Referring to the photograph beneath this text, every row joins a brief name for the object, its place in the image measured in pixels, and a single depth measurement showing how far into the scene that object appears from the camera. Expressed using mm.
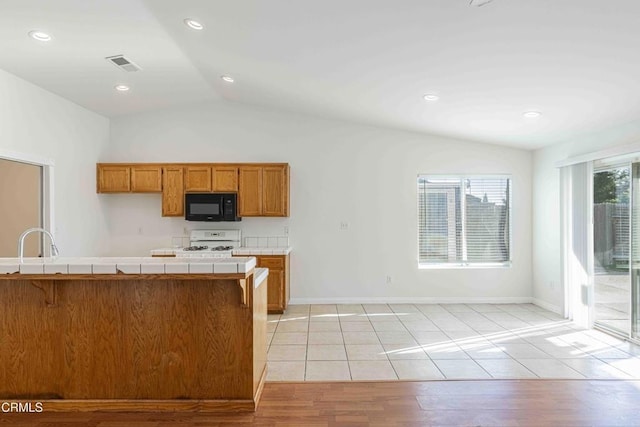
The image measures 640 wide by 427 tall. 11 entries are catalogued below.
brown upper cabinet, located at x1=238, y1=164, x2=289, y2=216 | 5578
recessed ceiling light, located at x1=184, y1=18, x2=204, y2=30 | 3251
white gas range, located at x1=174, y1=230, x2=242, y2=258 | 5773
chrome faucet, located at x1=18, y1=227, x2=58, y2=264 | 2632
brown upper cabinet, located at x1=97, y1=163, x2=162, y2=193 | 5617
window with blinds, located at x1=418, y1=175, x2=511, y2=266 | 6055
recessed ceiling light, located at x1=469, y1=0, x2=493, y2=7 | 2311
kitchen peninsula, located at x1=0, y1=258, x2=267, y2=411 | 2645
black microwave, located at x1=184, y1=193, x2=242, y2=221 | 5535
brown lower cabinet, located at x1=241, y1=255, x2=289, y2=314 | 5316
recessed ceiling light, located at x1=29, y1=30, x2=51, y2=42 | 3280
